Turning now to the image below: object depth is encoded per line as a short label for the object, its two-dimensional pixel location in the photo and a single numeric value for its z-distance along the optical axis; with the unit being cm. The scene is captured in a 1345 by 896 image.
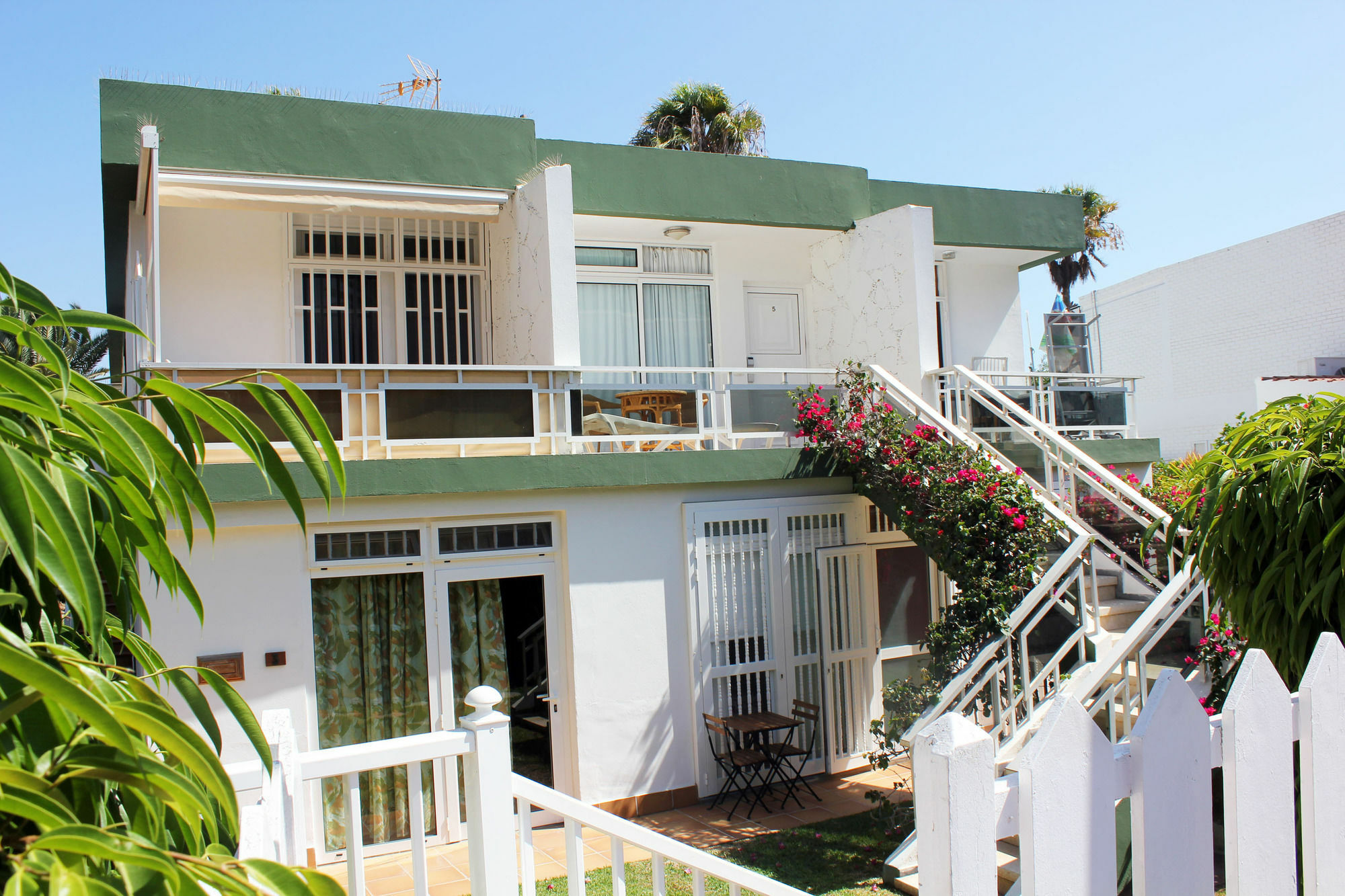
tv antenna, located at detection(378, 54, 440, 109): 1029
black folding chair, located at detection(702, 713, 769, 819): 888
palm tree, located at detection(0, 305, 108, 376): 2461
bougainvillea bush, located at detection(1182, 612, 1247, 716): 686
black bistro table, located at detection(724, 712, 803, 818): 891
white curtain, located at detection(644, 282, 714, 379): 1174
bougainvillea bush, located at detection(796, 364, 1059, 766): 771
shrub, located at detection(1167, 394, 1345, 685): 321
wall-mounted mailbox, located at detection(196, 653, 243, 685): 780
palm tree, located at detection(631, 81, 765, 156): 2680
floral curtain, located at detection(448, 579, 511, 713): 879
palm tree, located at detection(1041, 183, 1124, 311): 2681
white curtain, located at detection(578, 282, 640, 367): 1135
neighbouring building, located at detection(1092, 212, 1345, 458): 2280
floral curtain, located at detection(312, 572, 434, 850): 833
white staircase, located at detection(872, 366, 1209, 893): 693
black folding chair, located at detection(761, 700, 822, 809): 908
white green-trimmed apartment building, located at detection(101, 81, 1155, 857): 837
